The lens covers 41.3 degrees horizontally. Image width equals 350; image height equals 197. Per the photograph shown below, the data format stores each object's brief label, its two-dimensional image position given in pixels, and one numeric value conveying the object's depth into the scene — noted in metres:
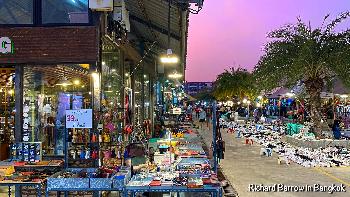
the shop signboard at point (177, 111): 24.21
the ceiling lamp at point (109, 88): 12.21
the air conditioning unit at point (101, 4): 10.27
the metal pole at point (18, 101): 10.94
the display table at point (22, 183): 8.08
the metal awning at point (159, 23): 13.73
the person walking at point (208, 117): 37.95
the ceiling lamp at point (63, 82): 11.63
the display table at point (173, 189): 7.15
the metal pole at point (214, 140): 9.16
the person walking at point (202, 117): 41.03
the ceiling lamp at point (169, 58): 16.23
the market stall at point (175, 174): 7.23
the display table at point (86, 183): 7.54
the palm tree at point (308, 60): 21.09
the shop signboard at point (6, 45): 10.83
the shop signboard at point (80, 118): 9.62
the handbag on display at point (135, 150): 10.09
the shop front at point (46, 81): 10.63
